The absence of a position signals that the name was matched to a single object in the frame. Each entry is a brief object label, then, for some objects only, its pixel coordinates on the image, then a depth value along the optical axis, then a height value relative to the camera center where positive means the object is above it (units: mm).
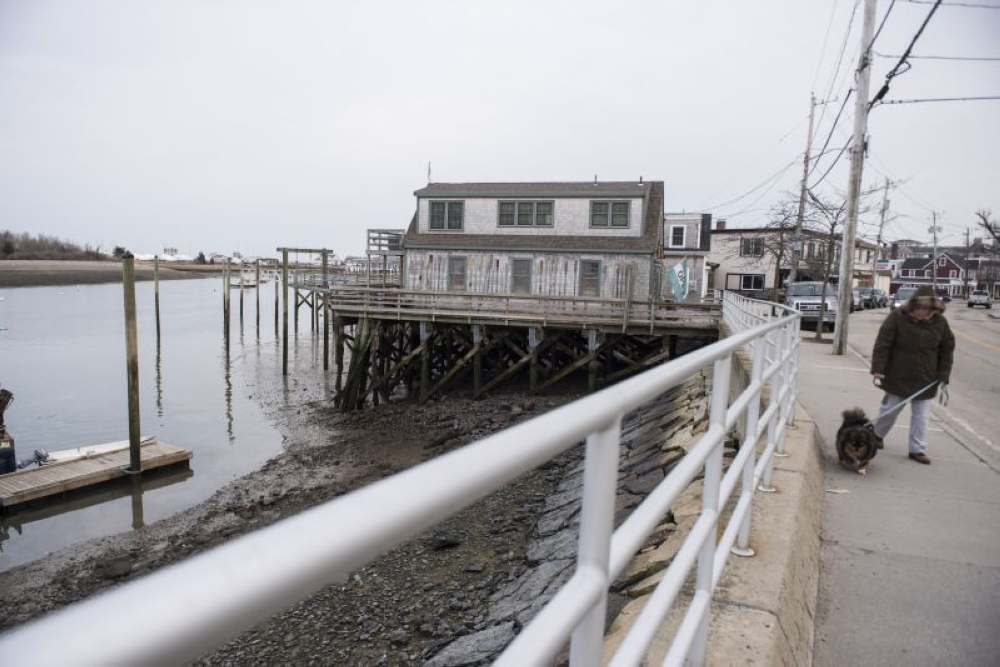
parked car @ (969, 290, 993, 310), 44312 -986
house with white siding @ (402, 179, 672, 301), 24391 +1341
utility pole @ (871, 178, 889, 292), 53406 +6655
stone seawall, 4832 -3022
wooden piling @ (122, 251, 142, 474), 12703 -2270
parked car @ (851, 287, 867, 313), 37250 -1067
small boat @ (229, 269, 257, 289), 137538 -4078
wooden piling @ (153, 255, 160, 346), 35550 -1257
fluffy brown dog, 5582 -1428
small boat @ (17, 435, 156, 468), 12983 -4141
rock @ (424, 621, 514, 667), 5219 -3247
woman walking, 5941 -694
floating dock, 11272 -4160
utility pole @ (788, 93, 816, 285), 23250 +2697
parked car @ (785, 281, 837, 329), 22500 -697
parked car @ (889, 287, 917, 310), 31966 -594
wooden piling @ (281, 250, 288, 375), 24875 -2298
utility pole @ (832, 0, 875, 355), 13750 +2217
